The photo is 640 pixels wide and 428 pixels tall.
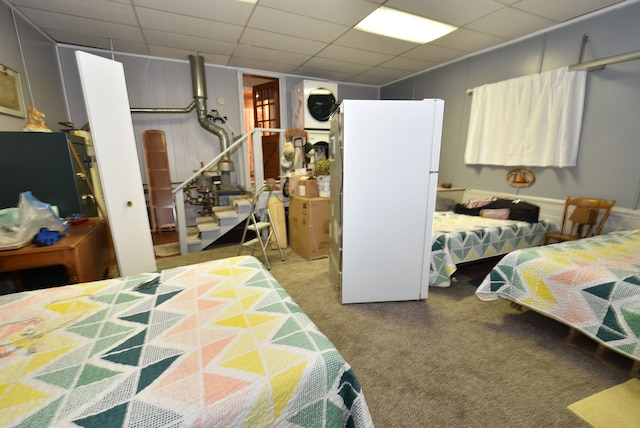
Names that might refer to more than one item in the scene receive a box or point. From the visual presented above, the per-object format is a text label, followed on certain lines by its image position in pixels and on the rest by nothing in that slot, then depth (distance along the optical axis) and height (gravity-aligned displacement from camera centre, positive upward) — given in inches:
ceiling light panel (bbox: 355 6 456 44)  114.7 +60.2
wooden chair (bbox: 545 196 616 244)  110.9 -25.2
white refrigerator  83.9 -11.4
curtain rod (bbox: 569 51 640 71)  100.6 +37.3
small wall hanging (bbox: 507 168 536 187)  135.5 -9.7
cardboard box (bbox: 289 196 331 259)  133.7 -33.1
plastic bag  63.6 -15.1
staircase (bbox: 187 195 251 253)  151.3 -36.9
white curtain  117.6 +18.3
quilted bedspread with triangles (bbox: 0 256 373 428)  24.7 -22.1
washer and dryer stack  190.4 +37.0
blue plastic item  65.6 -18.4
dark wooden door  210.2 +35.3
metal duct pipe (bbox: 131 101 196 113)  167.5 +32.1
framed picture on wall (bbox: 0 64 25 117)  96.4 +25.4
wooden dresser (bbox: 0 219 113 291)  62.5 -22.6
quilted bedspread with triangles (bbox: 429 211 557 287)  101.7 -32.5
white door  73.7 +0.6
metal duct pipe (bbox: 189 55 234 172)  168.9 +36.3
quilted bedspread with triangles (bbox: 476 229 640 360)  59.6 -32.1
